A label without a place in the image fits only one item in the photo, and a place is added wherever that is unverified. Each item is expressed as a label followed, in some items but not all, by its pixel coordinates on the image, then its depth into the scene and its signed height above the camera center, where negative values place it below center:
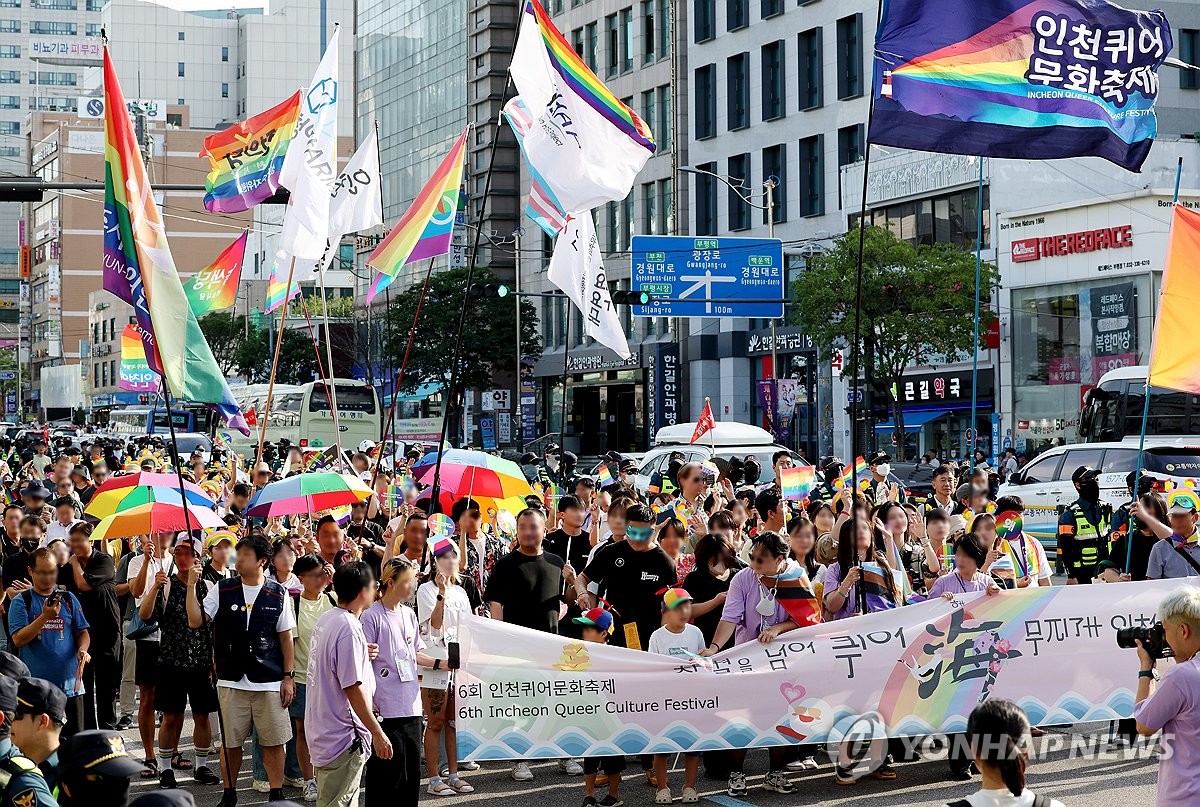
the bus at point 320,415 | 50.53 -1.14
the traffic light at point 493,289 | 29.89 +2.00
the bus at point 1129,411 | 30.52 -0.68
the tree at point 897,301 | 38.00 +1.99
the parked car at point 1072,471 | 21.16 -1.35
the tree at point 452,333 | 60.69 +1.95
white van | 23.03 -1.13
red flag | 21.20 -0.65
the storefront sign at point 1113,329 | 38.53 +1.24
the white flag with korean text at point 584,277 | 15.13 +1.04
